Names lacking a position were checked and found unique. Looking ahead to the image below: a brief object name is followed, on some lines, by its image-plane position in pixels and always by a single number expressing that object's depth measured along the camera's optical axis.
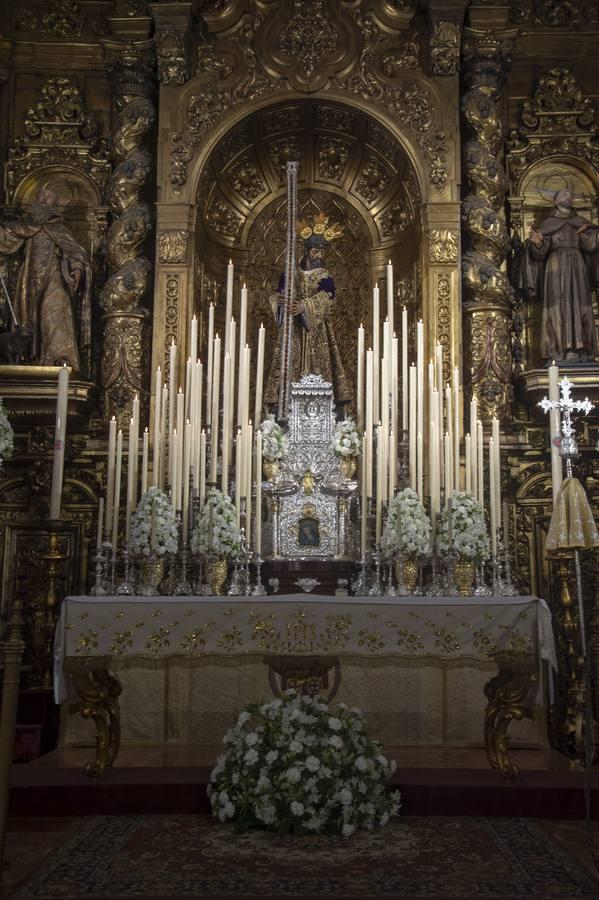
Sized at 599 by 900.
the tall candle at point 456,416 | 8.53
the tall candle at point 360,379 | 7.96
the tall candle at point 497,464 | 7.55
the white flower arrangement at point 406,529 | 7.30
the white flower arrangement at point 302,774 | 4.89
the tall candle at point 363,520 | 7.29
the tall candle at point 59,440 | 7.00
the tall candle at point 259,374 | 7.94
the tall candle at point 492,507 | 7.27
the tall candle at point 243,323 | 7.86
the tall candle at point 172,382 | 7.85
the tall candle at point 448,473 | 7.25
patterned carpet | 4.04
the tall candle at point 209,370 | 7.78
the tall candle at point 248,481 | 7.43
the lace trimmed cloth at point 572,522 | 5.98
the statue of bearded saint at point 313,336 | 9.69
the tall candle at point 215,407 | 7.63
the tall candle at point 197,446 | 7.65
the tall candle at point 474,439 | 7.69
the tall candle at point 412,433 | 7.77
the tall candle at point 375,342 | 8.01
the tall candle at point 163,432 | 7.92
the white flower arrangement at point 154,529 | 7.47
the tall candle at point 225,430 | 7.57
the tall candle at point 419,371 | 7.96
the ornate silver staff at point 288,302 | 8.58
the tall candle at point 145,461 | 7.98
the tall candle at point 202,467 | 7.64
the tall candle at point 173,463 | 7.55
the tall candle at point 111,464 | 7.50
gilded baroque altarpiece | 9.23
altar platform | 5.35
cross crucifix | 6.08
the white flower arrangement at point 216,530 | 7.52
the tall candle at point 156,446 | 7.83
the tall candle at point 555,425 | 6.71
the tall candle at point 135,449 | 7.80
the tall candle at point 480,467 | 7.75
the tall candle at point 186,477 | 7.60
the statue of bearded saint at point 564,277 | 9.21
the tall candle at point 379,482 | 7.29
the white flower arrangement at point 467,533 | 7.37
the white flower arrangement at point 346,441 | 8.43
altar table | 6.07
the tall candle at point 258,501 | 7.29
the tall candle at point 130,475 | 7.48
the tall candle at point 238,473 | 7.46
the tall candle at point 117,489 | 7.34
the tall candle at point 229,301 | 7.81
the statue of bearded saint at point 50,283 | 9.27
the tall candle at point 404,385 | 7.98
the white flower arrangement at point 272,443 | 8.49
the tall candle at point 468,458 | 7.68
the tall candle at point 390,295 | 7.81
